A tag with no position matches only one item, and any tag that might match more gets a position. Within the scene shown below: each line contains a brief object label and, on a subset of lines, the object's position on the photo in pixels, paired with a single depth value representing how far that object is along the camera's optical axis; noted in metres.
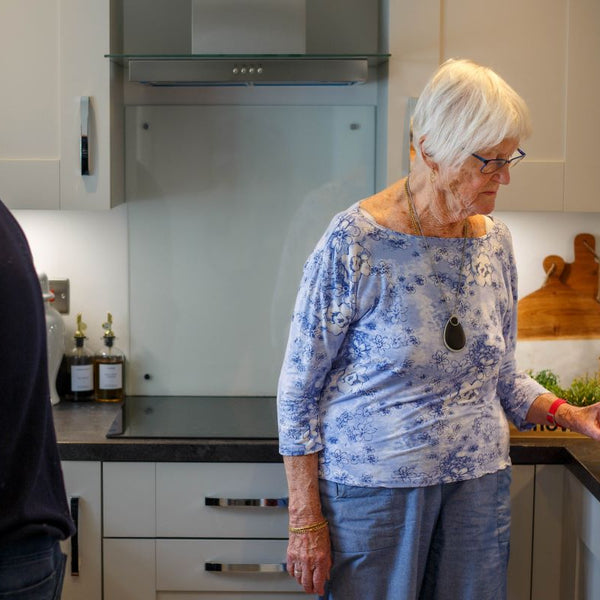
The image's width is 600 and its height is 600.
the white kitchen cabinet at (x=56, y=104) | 2.46
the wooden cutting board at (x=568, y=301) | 2.83
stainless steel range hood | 2.41
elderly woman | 1.78
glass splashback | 2.80
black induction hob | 2.38
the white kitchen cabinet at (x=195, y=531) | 2.34
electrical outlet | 2.86
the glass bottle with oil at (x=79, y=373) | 2.76
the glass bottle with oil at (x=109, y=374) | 2.77
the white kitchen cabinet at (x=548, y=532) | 2.34
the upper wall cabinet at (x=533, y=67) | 2.44
